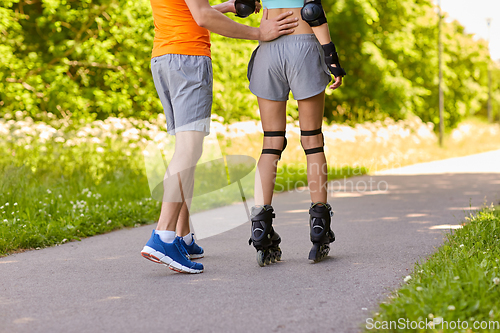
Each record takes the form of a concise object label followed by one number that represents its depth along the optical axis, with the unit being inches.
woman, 260.2
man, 244.4
